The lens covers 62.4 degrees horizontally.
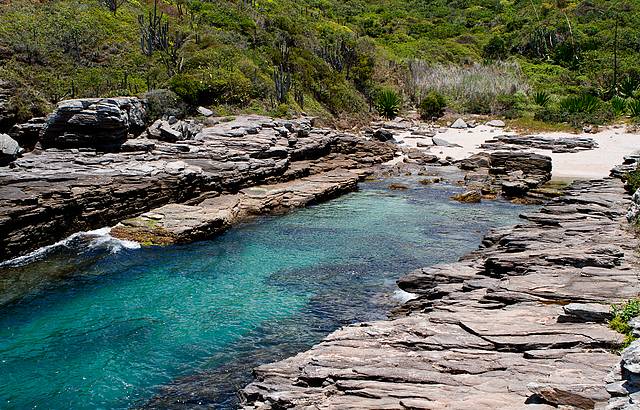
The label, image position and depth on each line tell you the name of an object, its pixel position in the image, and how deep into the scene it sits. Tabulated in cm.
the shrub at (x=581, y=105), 4553
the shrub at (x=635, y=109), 4312
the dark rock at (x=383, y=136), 4281
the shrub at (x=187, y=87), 3435
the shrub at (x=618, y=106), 4450
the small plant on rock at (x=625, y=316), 870
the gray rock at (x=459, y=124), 4694
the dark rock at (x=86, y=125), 2384
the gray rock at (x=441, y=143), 4125
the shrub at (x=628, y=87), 5006
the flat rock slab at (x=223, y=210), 2120
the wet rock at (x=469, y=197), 2772
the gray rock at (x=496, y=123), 4641
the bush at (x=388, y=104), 5222
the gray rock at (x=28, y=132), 2414
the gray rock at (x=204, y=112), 3409
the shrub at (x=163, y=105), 3127
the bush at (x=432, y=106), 5153
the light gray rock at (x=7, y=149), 2089
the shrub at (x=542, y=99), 4975
